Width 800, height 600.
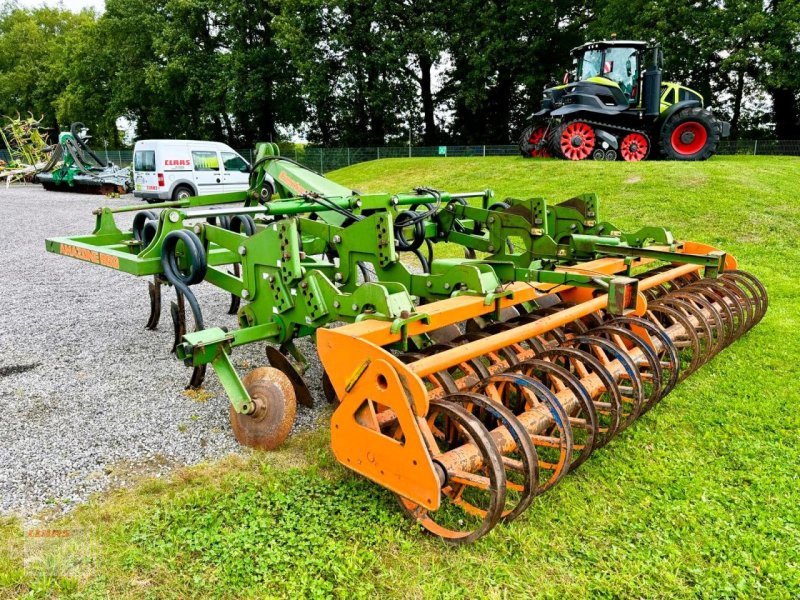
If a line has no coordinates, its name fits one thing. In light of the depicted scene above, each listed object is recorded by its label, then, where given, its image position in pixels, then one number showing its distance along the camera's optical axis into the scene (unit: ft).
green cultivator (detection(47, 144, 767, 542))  9.12
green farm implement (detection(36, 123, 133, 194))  70.38
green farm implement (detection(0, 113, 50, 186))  83.61
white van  54.75
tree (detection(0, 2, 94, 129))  144.97
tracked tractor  49.83
